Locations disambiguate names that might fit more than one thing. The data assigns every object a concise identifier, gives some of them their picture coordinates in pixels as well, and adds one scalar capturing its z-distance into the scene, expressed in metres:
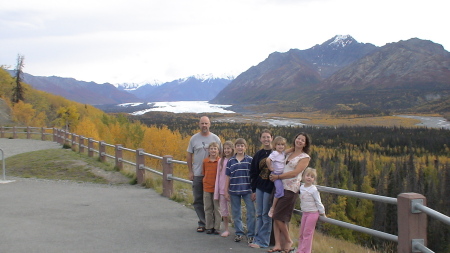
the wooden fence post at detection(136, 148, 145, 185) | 12.98
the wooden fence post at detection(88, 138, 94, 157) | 19.97
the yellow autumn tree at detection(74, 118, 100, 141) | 43.54
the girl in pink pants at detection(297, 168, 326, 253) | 5.89
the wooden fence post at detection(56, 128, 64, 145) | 28.30
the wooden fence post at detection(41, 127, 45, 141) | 31.82
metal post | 13.82
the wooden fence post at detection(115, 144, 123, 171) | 15.66
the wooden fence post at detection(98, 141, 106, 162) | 18.09
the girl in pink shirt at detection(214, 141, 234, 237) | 7.17
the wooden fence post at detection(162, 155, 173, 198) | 10.92
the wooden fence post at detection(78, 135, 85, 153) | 21.66
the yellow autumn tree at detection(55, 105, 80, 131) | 58.81
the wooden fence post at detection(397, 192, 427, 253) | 4.93
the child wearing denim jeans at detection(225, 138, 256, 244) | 6.86
